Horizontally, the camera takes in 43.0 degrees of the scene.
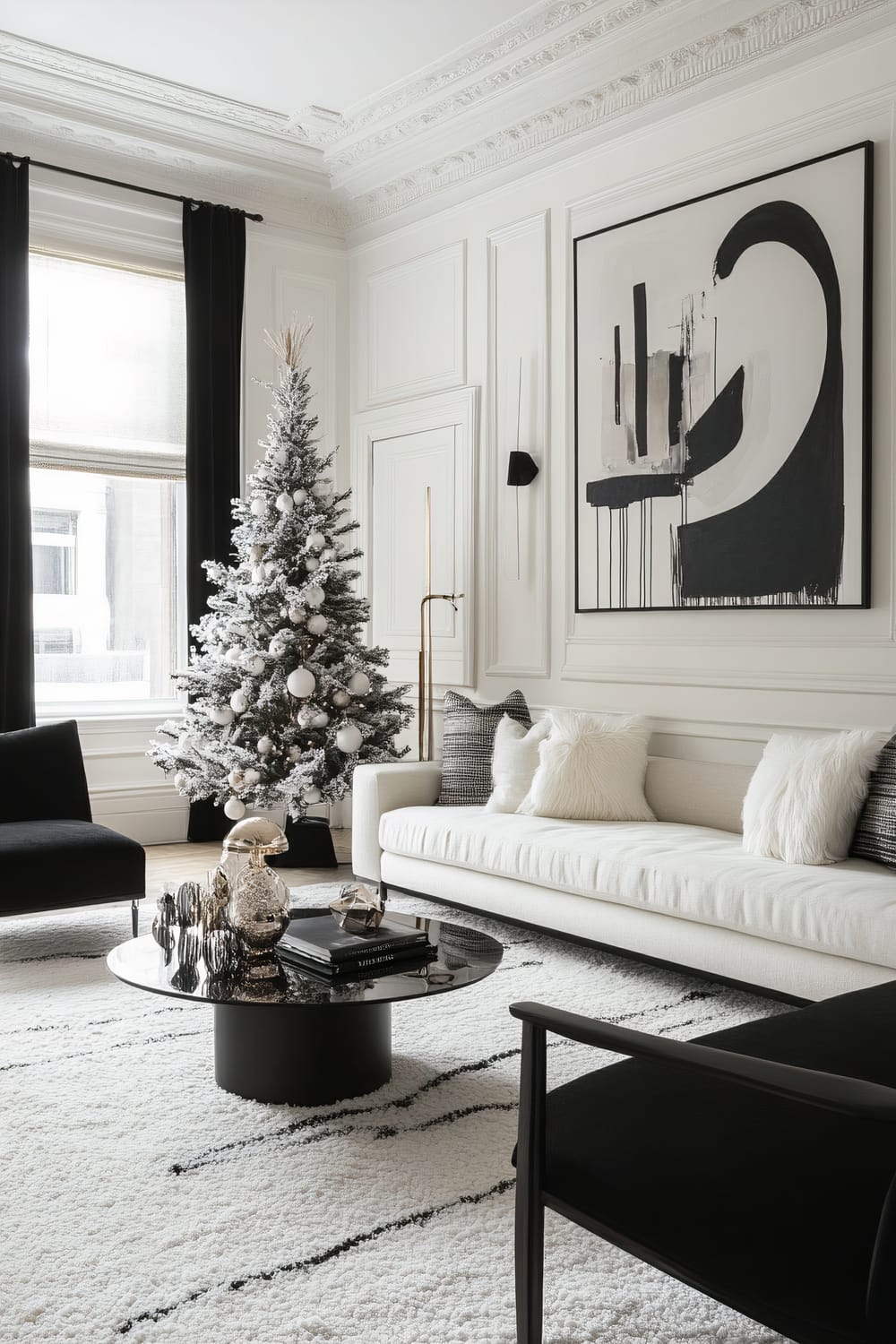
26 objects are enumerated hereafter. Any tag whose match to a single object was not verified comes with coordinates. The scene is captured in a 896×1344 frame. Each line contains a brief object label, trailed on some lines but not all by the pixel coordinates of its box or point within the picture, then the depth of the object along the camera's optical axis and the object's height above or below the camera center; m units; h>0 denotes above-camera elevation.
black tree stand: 5.69 -1.10
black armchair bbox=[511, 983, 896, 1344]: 1.28 -0.71
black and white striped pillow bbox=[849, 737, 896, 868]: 3.44 -0.58
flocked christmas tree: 5.29 -0.19
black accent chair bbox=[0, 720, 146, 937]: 3.88 -0.77
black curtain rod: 5.58 +2.32
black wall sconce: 5.43 +0.76
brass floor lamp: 5.97 -0.22
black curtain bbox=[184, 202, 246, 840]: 6.21 +1.32
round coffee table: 2.61 -0.97
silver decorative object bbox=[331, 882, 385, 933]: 2.88 -0.72
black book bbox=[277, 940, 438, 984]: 2.68 -0.81
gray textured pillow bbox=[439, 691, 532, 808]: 4.88 -0.51
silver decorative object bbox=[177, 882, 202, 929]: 2.97 -0.73
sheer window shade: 5.88 +1.37
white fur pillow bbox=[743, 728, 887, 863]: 3.51 -0.53
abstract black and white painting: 4.18 +0.93
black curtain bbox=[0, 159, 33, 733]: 5.54 +0.83
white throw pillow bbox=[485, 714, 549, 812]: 4.67 -0.56
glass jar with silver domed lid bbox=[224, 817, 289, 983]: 2.77 -0.69
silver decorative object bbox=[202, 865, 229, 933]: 2.92 -0.71
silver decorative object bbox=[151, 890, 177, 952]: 2.89 -0.76
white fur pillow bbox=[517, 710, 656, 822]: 4.43 -0.57
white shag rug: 1.85 -1.13
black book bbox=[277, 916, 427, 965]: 2.71 -0.77
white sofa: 3.09 -0.80
